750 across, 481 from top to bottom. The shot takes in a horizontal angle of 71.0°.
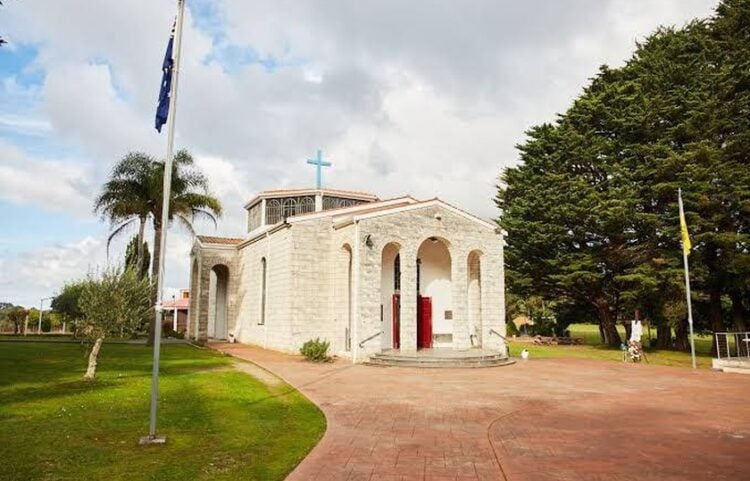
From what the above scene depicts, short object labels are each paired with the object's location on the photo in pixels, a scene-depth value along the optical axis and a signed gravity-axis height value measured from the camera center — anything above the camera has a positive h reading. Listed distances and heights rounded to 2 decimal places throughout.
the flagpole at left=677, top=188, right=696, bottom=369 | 20.89 +1.54
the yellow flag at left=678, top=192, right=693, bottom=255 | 21.83 +2.94
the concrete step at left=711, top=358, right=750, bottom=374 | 19.27 -2.10
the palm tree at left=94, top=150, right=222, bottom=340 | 28.44 +6.20
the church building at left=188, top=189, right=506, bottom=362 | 21.69 +1.25
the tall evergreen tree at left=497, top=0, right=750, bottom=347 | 26.44 +6.86
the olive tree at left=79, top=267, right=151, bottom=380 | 14.10 +0.04
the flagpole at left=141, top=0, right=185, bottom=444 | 8.25 +1.62
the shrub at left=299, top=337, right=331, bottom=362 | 20.48 -1.65
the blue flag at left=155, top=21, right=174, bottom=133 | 9.41 +3.94
